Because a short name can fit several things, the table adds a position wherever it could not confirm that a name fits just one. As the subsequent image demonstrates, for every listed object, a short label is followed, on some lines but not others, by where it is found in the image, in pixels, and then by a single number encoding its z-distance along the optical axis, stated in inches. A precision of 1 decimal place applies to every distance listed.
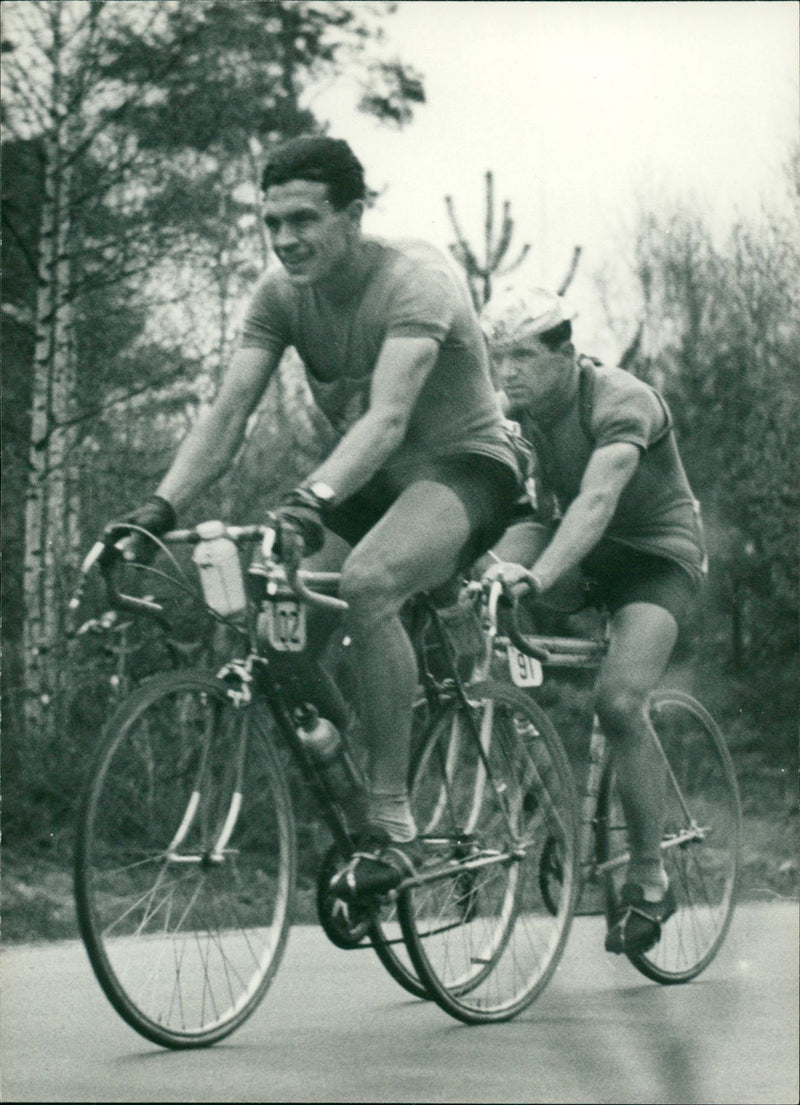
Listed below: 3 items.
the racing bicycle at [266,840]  127.7
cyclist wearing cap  179.3
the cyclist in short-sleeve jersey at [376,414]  142.7
